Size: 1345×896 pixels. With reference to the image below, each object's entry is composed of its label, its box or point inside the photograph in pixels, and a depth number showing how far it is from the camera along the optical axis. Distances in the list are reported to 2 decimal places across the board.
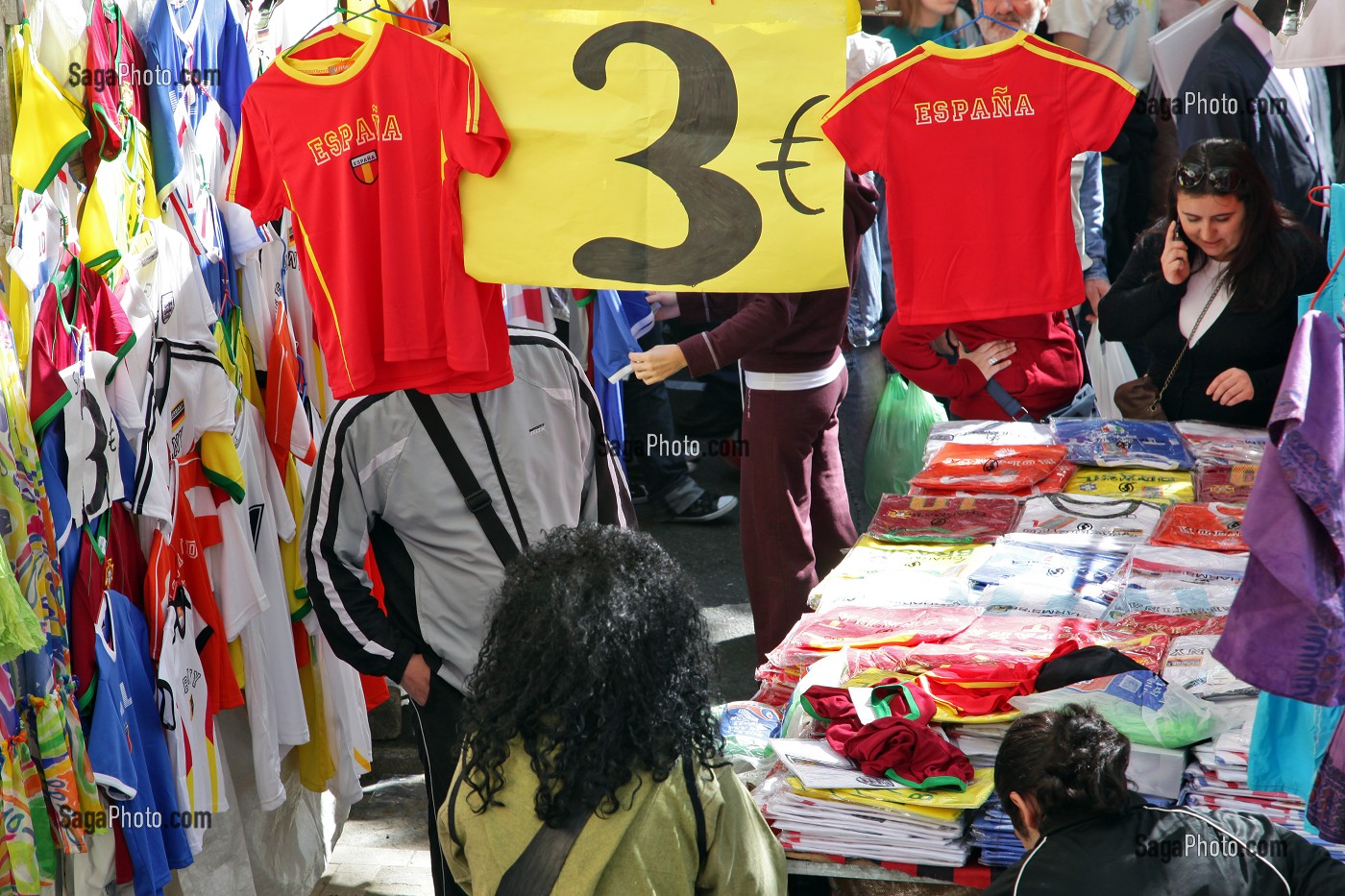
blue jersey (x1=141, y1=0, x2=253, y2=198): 3.53
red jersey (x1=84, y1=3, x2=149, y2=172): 3.25
